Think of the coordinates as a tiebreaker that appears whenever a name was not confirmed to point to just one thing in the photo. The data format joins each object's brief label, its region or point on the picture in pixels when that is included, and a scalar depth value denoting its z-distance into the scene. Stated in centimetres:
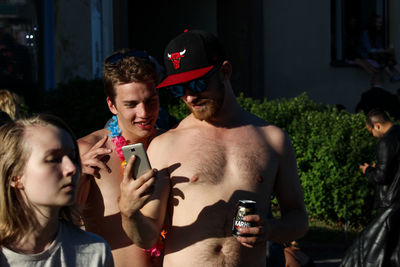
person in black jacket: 570
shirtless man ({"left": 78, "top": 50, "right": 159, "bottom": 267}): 369
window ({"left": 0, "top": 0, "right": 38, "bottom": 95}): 1034
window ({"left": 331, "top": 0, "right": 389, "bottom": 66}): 1623
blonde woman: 266
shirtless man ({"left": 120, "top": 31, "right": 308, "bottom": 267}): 335
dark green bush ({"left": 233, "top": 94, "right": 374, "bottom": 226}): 972
